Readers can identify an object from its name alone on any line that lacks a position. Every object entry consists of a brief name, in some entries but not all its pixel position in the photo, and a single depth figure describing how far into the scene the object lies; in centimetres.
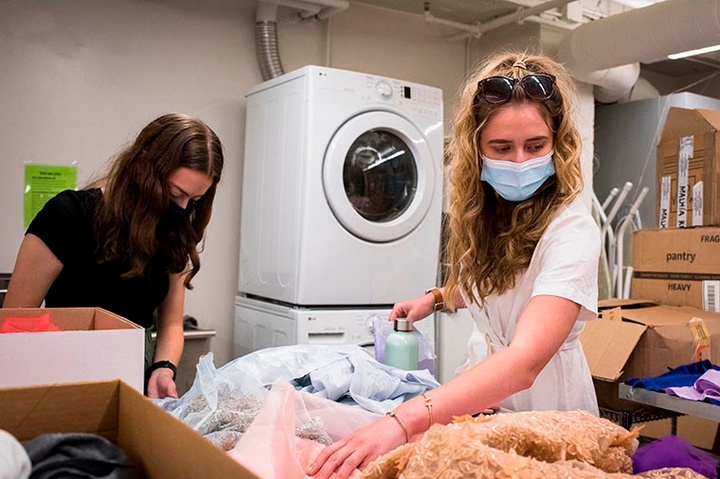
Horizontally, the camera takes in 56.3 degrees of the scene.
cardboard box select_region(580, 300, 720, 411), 219
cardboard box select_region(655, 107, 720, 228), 250
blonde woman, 113
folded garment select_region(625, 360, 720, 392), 183
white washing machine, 280
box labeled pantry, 246
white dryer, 282
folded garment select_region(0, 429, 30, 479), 50
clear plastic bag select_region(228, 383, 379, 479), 79
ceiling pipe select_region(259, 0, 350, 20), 313
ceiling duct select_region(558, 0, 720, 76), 284
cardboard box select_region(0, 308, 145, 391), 88
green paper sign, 286
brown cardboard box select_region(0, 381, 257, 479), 57
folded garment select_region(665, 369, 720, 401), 169
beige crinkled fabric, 61
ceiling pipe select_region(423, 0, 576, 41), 333
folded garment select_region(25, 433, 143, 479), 58
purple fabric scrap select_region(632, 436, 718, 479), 82
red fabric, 101
